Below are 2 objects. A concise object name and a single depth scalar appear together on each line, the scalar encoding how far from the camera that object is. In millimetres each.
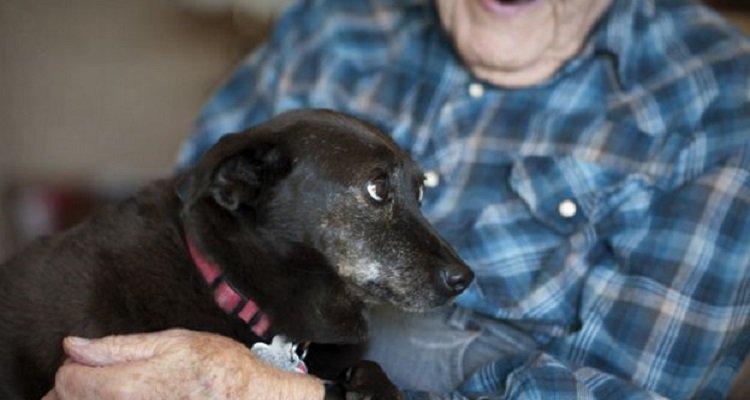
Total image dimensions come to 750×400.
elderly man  1058
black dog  1011
